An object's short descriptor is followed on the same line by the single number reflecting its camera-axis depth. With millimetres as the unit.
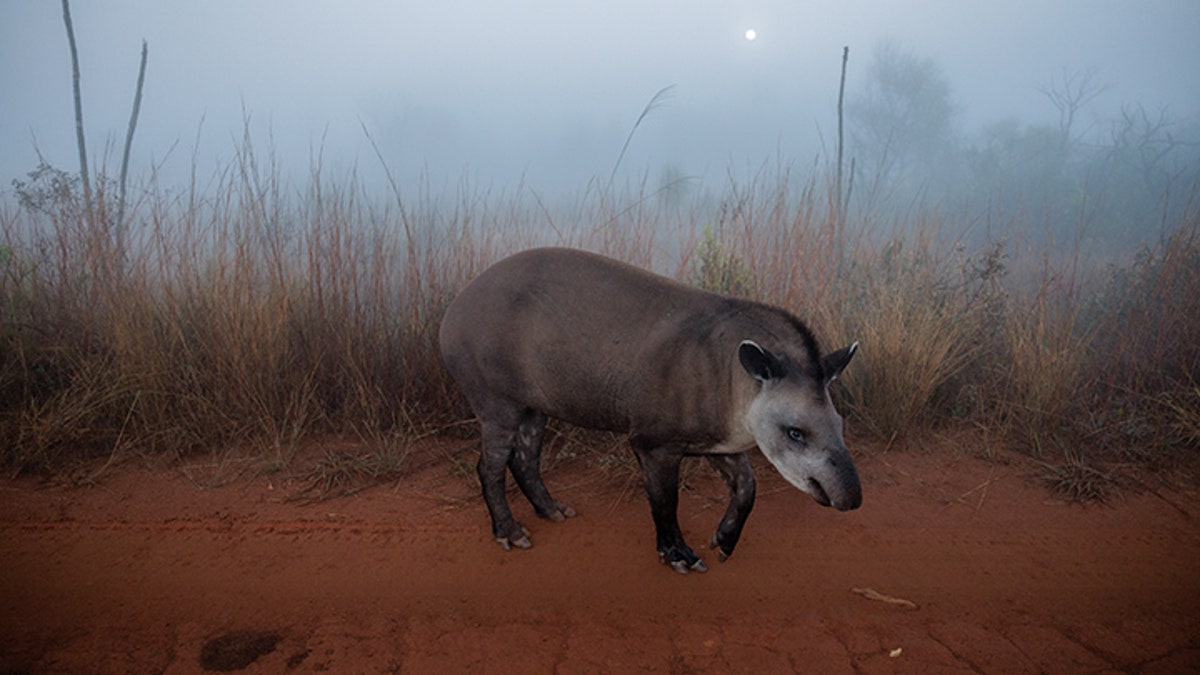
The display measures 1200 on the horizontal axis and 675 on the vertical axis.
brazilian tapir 2797
